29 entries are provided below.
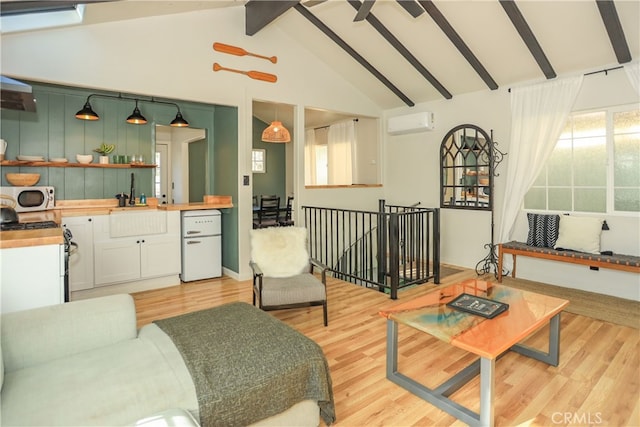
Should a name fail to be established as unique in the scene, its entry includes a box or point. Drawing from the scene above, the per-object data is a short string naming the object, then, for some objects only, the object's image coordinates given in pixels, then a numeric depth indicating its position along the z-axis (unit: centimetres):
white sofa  131
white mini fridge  461
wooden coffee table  184
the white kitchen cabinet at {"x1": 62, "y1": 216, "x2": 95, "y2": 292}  381
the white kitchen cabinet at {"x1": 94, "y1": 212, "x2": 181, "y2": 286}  399
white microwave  385
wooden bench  360
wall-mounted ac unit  556
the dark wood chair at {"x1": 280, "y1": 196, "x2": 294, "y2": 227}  718
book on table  224
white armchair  305
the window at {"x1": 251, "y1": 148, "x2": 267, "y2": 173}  861
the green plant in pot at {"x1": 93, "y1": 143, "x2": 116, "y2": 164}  459
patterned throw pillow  433
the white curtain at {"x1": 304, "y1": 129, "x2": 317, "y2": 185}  874
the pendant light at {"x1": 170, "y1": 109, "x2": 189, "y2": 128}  481
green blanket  147
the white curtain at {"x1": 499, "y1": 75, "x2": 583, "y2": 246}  429
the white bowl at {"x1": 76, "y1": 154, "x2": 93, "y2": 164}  439
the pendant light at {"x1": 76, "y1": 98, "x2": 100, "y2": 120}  414
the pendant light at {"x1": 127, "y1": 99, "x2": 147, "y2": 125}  451
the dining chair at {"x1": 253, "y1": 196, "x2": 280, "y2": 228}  674
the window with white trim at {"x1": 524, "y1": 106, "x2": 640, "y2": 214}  394
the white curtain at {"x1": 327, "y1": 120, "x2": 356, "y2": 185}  753
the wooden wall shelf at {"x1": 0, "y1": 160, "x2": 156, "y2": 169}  391
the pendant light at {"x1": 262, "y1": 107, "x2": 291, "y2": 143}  565
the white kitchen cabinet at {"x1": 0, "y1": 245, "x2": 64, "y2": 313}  196
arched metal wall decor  500
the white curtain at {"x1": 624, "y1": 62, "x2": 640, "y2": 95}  375
